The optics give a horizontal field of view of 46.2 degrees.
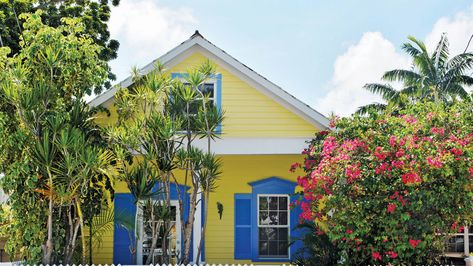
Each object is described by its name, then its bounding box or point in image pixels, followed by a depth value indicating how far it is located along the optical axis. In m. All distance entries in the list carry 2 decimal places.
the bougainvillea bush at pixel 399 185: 10.31
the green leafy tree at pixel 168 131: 11.56
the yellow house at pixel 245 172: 14.15
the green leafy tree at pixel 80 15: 18.08
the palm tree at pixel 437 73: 31.80
